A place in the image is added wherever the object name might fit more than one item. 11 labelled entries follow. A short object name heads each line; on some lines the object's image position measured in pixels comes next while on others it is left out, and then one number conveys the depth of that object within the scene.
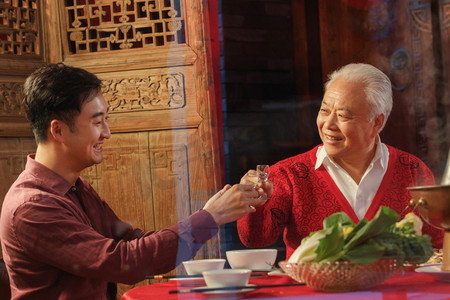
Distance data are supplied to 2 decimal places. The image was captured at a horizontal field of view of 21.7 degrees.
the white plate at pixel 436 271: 2.55
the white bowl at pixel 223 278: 2.49
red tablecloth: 2.43
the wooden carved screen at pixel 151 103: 4.14
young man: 2.70
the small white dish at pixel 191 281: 2.61
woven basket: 2.42
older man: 3.26
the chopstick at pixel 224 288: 2.47
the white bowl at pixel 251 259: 2.72
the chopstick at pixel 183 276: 2.67
